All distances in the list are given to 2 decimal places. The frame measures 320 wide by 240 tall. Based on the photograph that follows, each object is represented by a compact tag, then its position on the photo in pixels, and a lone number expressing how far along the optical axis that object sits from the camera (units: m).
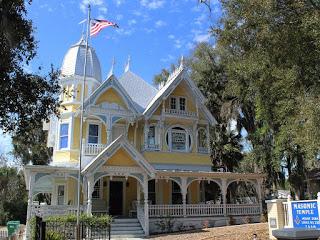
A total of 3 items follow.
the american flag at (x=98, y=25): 17.04
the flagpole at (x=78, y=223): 13.46
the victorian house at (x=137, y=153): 17.95
